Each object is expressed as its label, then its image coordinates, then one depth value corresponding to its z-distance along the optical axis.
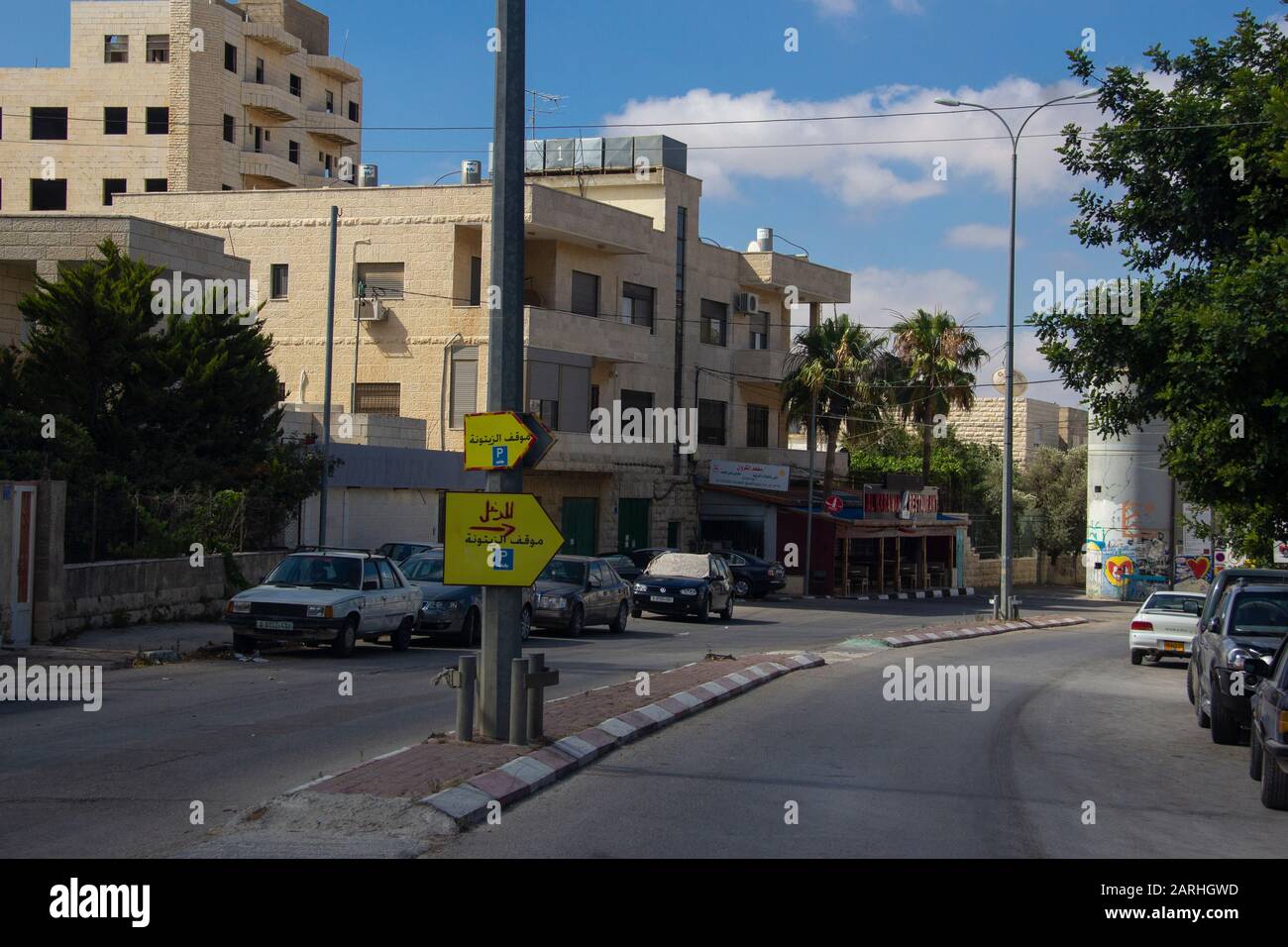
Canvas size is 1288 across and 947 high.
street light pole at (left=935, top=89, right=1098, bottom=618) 36.44
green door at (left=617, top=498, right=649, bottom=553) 44.62
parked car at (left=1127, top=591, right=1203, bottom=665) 26.25
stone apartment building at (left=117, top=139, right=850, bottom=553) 40.75
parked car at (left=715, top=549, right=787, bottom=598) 42.84
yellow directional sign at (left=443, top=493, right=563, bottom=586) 10.88
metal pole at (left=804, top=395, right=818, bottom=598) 43.38
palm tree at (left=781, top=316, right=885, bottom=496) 45.19
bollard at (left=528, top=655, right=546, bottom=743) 11.09
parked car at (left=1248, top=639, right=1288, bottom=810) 9.88
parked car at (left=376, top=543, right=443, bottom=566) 31.33
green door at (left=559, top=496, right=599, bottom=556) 42.44
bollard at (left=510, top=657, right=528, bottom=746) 10.88
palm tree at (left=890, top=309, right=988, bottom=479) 48.84
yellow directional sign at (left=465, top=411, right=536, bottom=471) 10.85
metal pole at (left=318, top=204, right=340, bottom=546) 29.38
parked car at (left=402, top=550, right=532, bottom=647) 22.09
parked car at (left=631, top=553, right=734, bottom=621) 32.28
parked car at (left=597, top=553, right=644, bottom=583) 36.62
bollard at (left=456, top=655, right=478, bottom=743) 10.92
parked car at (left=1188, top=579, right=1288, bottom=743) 13.65
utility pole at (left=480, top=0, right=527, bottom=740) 10.98
